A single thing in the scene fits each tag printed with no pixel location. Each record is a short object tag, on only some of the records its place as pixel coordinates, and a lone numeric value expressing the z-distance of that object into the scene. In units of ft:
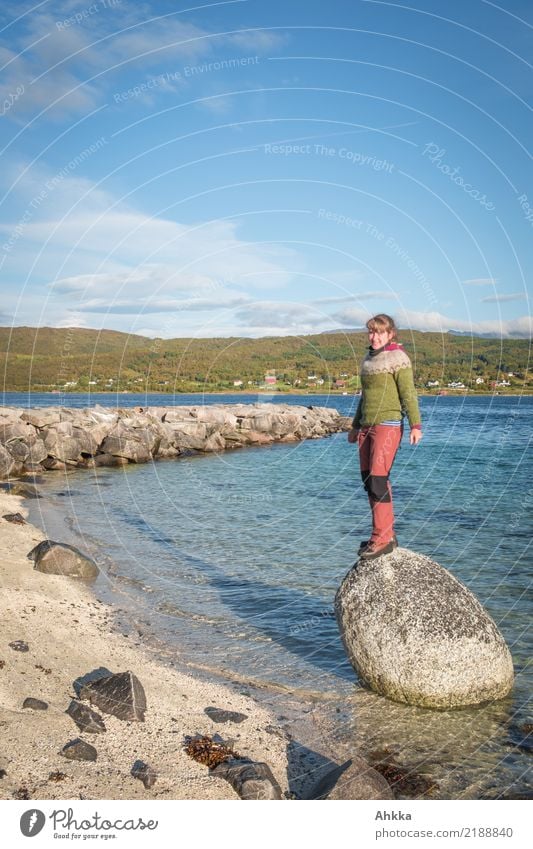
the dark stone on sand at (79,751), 22.49
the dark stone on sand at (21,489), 90.12
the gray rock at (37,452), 123.65
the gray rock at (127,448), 144.36
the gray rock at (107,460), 140.50
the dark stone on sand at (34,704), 25.84
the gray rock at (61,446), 131.05
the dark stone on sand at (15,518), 65.26
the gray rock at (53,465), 128.67
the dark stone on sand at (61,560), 48.90
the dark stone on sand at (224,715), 27.94
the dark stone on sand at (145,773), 21.97
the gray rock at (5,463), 108.37
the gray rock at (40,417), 135.29
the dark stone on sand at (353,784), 21.09
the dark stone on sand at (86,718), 24.75
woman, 29.35
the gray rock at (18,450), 121.49
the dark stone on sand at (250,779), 21.93
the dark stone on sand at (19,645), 32.32
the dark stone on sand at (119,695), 26.55
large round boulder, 29.50
